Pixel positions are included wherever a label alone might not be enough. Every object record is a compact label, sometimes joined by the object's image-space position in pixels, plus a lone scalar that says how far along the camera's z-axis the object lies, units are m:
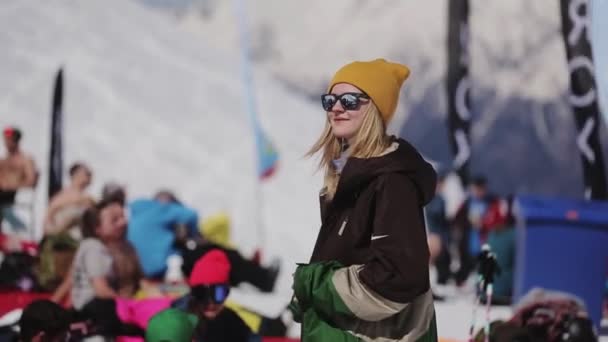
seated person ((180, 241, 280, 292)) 18.67
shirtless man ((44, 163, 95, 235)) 18.58
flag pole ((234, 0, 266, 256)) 27.92
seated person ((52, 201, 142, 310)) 13.82
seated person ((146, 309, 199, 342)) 10.07
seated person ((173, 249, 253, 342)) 10.26
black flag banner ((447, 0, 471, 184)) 20.31
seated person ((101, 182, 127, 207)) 14.69
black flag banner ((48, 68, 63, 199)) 23.36
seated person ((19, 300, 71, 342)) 10.08
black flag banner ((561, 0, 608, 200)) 15.30
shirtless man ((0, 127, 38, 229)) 21.45
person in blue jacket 19.48
